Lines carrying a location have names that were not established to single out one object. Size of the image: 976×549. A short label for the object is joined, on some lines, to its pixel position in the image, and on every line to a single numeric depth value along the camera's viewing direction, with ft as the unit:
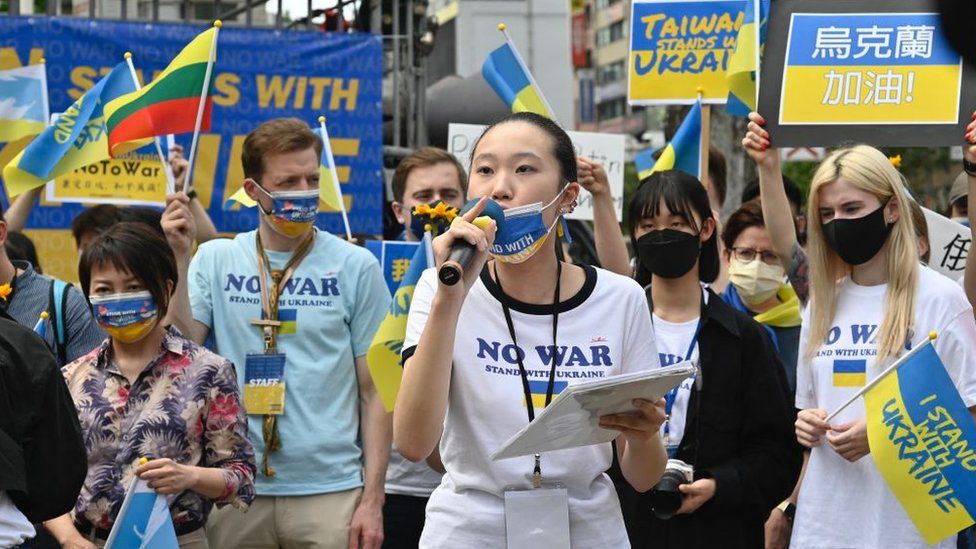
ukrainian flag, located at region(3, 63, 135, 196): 22.36
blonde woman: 15.28
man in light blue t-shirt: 18.17
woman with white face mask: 22.07
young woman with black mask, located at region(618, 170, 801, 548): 16.24
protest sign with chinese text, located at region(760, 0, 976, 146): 18.66
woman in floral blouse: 15.72
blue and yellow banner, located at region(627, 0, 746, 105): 25.22
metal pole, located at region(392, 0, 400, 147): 33.99
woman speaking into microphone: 10.98
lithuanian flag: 20.77
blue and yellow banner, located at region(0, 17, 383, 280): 29.89
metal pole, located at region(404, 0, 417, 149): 34.60
